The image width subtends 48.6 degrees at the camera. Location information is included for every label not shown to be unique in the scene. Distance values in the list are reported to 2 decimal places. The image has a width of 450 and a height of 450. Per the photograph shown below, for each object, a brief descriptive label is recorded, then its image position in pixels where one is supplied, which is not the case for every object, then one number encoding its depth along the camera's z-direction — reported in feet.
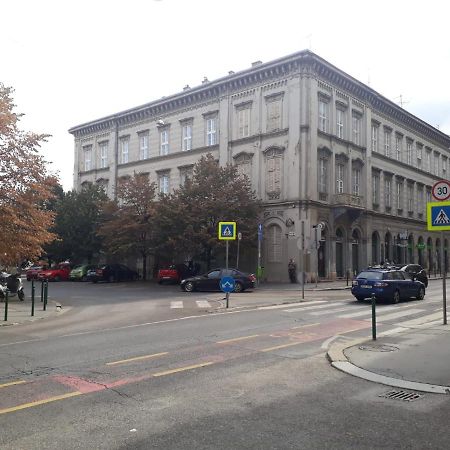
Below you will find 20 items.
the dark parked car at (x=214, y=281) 87.92
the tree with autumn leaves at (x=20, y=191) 59.82
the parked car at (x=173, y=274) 110.63
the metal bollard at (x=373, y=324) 34.40
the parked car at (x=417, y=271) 84.52
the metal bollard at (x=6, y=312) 49.11
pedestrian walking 110.83
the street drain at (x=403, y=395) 20.56
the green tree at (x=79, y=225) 139.23
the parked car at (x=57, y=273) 134.41
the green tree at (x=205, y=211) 103.60
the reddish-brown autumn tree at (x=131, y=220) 117.19
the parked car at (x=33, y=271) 139.29
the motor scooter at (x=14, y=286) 72.95
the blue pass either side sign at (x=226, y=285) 60.18
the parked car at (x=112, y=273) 123.95
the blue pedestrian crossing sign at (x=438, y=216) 41.47
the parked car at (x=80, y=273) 131.64
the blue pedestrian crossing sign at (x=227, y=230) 62.13
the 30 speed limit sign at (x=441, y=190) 41.29
